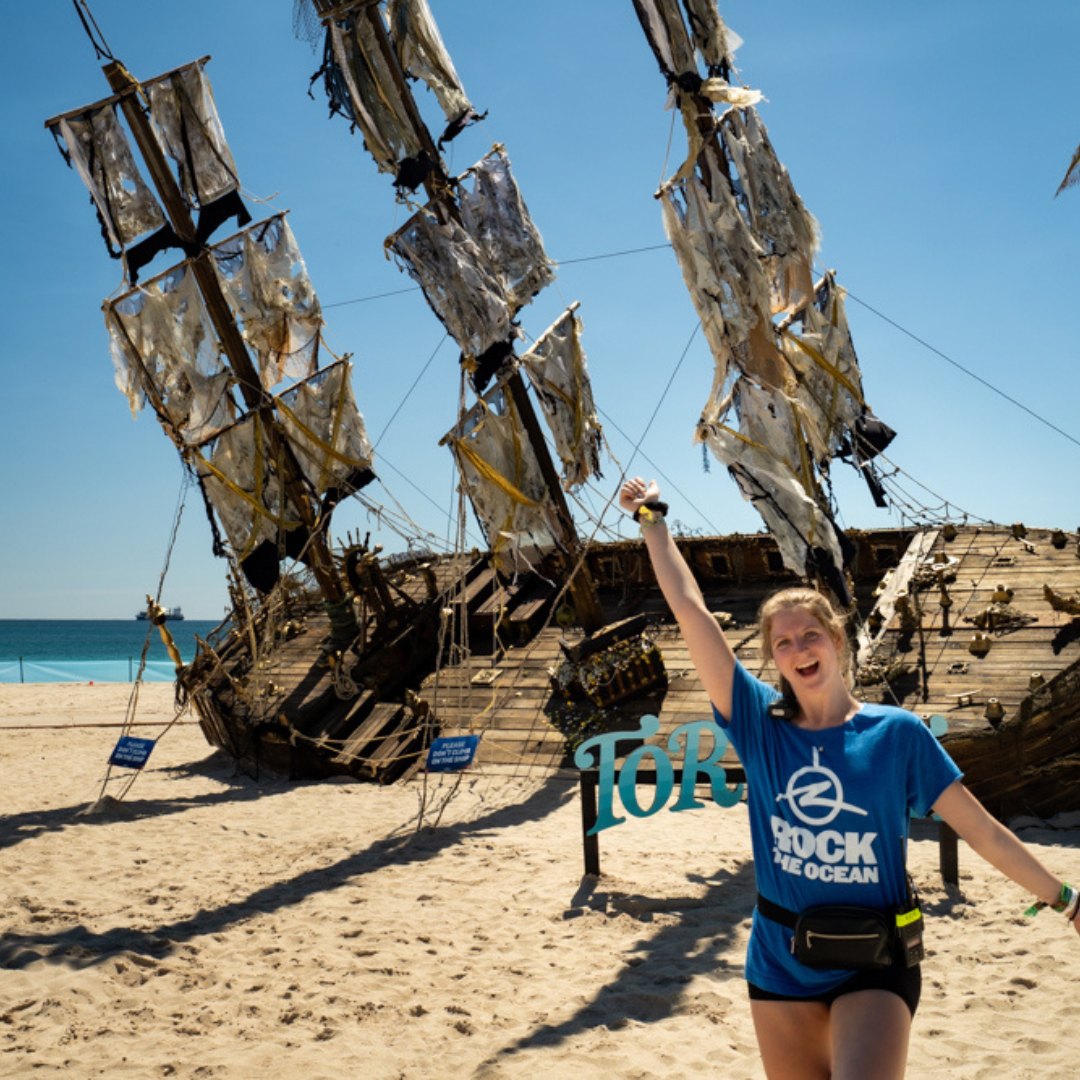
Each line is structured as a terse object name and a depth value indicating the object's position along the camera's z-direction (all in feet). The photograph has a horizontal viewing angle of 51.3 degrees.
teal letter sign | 27.89
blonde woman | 9.40
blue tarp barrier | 110.52
